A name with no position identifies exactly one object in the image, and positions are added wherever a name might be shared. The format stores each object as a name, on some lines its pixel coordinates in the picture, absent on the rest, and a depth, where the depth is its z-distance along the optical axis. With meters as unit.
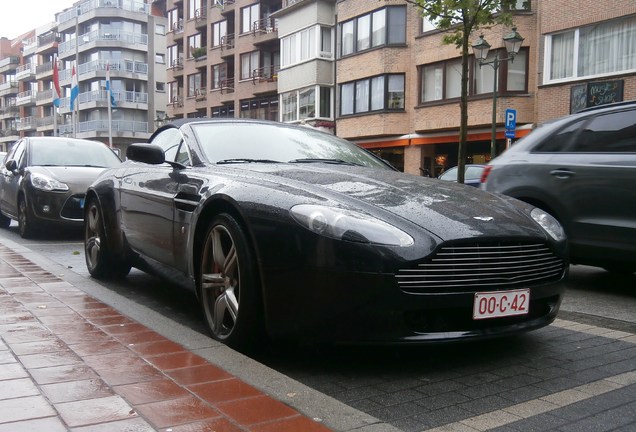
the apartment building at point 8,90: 88.53
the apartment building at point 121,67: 66.56
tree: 15.16
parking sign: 18.44
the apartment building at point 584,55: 20.98
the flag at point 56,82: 32.94
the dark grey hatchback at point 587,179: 5.45
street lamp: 17.70
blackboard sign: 20.92
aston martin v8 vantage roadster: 3.07
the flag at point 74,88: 34.25
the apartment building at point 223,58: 42.56
